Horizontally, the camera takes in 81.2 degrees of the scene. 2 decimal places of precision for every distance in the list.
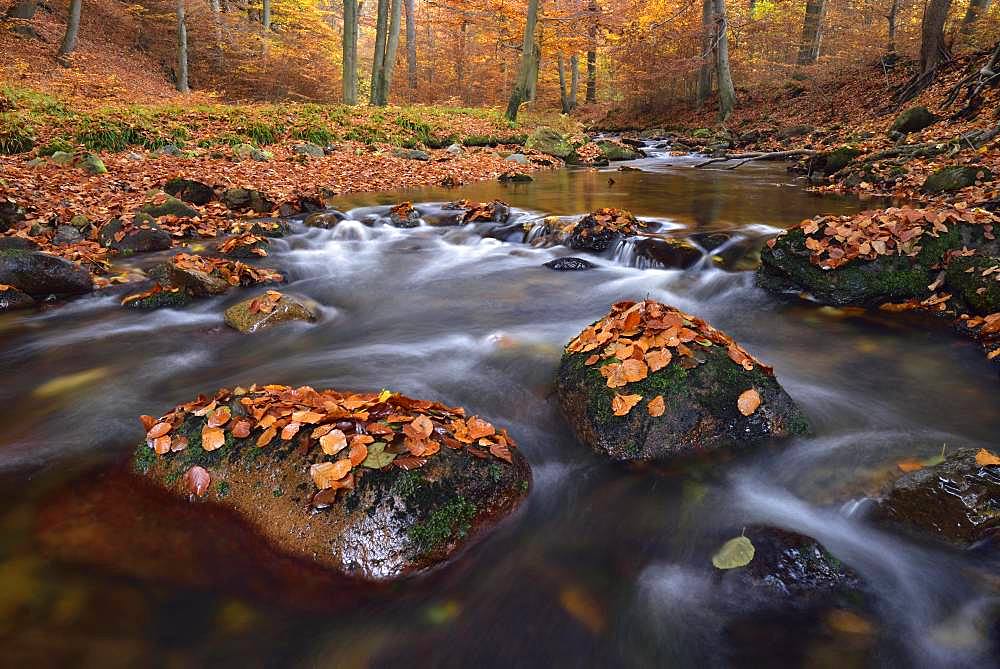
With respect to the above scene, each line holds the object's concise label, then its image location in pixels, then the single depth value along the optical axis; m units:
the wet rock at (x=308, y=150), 15.17
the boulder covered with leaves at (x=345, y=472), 2.58
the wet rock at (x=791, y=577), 2.42
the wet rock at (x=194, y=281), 6.32
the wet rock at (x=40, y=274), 6.14
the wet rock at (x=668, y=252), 7.50
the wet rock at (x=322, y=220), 9.94
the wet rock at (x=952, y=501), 2.66
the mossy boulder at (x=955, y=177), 8.73
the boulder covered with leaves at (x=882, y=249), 5.45
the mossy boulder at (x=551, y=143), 19.83
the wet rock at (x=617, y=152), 19.67
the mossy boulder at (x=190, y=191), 10.56
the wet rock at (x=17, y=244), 6.77
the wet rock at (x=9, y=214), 7.93
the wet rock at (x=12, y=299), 6.00
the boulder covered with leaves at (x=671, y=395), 3.34
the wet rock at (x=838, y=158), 12.48
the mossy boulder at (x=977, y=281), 4.88
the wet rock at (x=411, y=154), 16.97
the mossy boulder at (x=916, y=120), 13.17
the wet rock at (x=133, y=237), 8.12
